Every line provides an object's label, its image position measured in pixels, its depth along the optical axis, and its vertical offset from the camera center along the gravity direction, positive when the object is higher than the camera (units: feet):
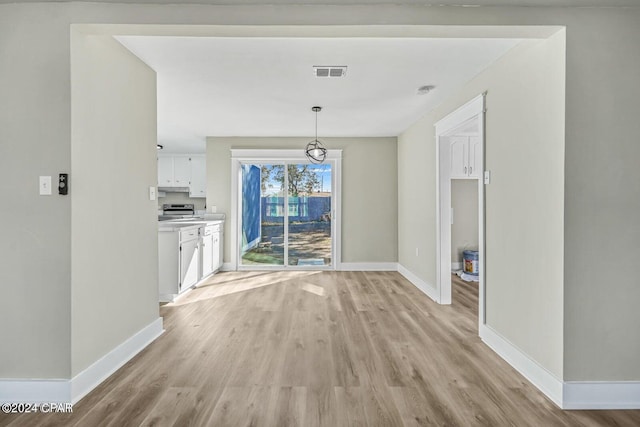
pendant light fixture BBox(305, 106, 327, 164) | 13.63 +3.01
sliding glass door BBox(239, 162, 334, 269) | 19.99 -0.20
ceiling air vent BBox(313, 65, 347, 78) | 9.56 +4.10
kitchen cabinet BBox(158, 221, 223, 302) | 13.52 -2.02
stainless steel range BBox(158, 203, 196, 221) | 24.43 -0.04
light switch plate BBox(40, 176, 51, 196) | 6.66 +0.46
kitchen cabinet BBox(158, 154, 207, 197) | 24.88 +2.87
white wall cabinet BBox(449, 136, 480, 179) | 17.80 +2.90
